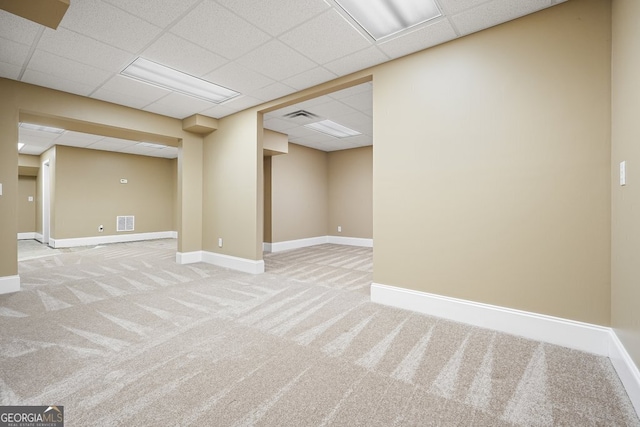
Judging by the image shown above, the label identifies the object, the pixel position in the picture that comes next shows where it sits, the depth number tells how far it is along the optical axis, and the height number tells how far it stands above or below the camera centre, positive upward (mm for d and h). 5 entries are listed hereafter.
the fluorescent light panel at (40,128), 5351 +1696
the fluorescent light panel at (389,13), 2193 +1656
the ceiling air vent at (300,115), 4742 +1736
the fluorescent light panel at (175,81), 3182 +1692
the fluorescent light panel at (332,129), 5400 +1760
